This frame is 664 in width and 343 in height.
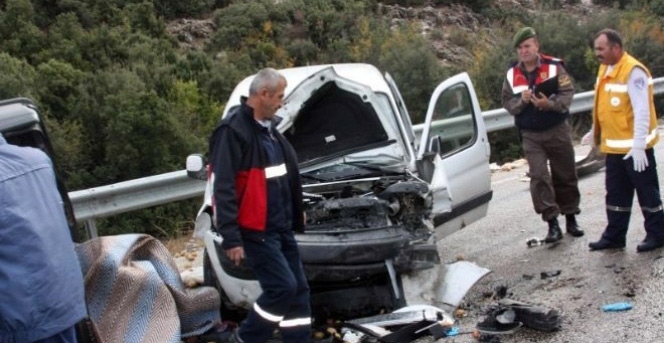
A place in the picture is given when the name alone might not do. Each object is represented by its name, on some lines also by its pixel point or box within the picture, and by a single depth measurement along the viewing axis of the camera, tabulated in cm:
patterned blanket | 479
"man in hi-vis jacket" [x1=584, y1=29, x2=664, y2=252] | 575
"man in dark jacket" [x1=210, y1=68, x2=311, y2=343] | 431
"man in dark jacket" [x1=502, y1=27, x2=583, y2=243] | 641
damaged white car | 515
